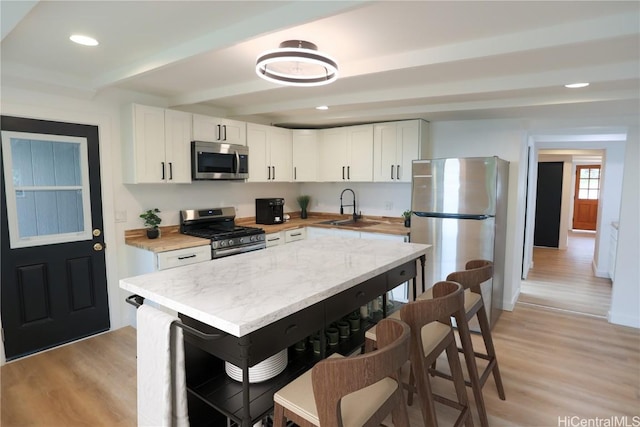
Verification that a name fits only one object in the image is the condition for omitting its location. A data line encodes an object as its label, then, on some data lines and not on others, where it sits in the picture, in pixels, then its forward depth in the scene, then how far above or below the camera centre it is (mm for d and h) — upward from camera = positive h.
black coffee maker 4652 -362
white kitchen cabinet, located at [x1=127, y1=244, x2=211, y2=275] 3203 -709
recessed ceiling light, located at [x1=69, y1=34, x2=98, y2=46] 2201 +894
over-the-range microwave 3752 +239
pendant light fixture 1946 +695
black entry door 2920 -478
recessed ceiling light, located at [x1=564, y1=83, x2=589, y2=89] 2652 +749
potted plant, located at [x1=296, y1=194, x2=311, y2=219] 5402 -322
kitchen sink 4671 -538
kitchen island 1409 -509
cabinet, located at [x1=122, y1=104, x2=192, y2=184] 3350 +360
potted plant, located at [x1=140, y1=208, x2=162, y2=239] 3574 -404
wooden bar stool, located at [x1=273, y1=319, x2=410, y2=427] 1111 -753
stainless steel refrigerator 3424 -307
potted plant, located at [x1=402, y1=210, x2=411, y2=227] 4328 -428
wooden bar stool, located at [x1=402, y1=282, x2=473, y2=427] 1631 -821
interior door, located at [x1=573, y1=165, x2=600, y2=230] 10688 -395
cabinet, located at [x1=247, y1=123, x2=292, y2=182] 4367 +378
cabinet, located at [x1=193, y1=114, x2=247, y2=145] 3799 +587
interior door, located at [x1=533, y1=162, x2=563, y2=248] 7762 -436
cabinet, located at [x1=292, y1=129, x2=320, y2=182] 4887 +408
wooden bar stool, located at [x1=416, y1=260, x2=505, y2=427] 2027 -845
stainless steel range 3635 -531
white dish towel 1488 -801
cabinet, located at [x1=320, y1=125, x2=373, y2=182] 4516 +385
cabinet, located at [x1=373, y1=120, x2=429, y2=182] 4191 +430
